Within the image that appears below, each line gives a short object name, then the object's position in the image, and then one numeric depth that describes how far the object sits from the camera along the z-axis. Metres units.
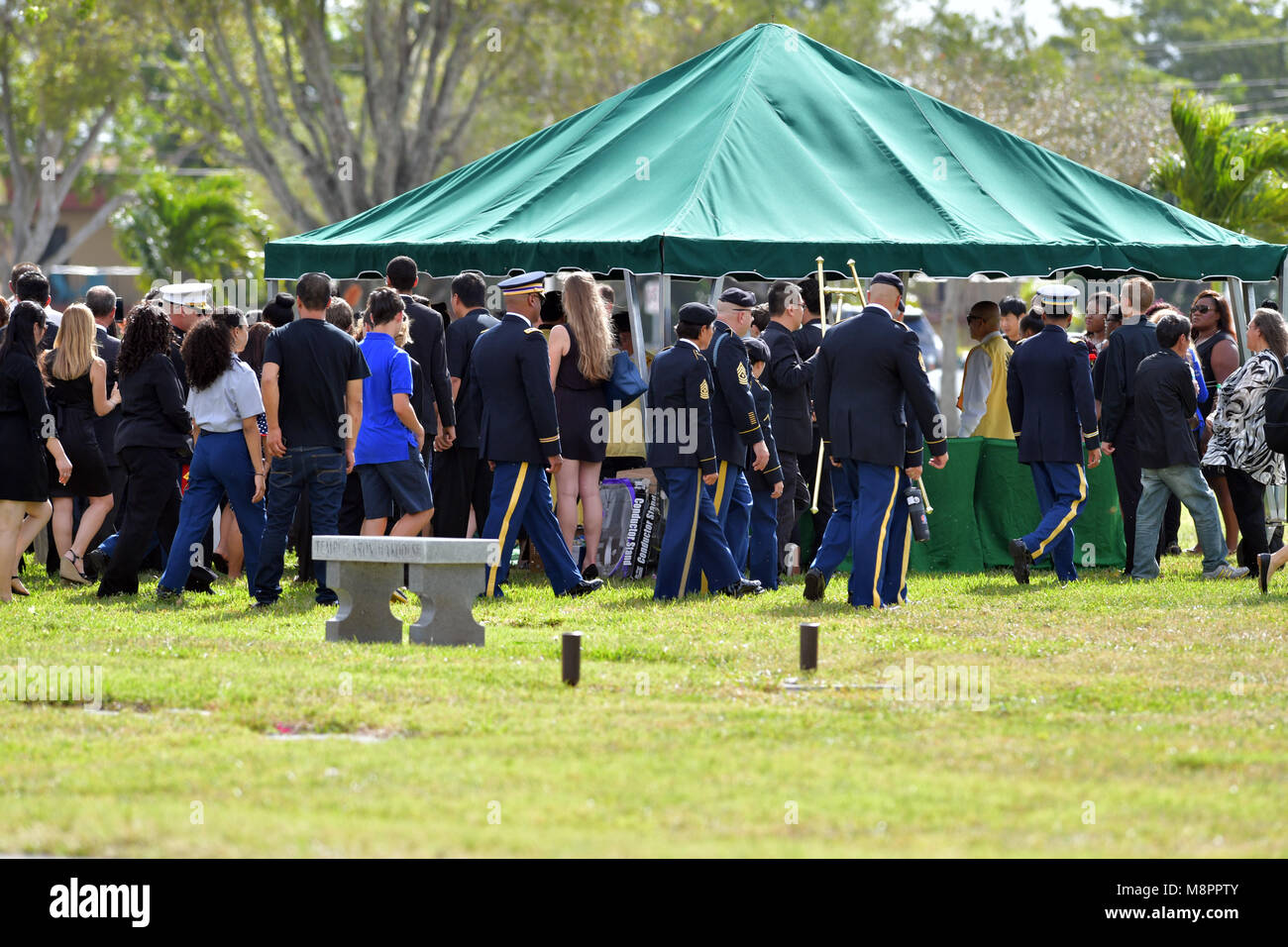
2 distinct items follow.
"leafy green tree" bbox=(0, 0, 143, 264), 36.88
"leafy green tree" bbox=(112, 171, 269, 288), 45.47
